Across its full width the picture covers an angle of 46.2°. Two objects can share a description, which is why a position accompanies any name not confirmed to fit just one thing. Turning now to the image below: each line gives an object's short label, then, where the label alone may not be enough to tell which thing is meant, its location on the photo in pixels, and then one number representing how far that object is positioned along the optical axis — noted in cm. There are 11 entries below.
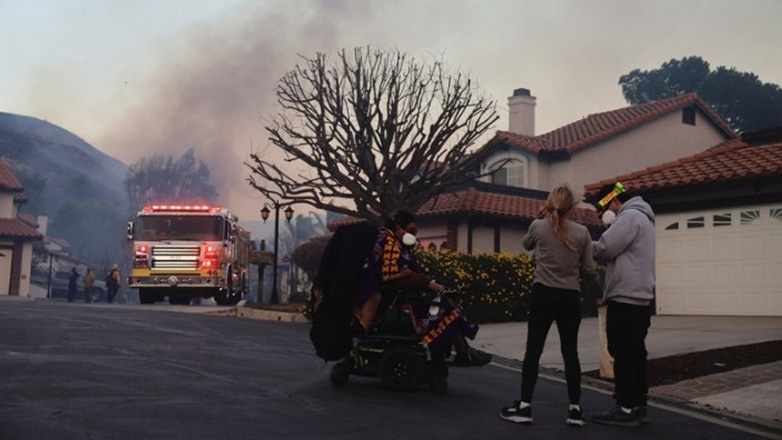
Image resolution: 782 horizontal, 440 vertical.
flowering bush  1922
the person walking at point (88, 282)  4887
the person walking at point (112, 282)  4189
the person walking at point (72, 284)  4791
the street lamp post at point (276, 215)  2917
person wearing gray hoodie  757
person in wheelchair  855
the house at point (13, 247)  4803
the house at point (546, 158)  3225
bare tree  2880
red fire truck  2597
